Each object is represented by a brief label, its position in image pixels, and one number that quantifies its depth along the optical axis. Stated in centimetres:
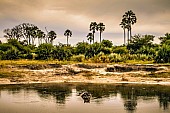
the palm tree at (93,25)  13724
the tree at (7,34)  16448
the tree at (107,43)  11088
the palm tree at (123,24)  12402
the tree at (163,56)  7488
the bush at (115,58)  7862
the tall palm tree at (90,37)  14573
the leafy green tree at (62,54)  8850
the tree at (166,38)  11562
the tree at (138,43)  10456
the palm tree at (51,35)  16505
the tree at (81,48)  9876
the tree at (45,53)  8888
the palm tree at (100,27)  13662
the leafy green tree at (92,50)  9275
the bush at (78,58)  8199
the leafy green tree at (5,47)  10156
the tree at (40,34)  16338
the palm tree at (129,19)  12094
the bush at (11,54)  8794
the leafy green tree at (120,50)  9644
